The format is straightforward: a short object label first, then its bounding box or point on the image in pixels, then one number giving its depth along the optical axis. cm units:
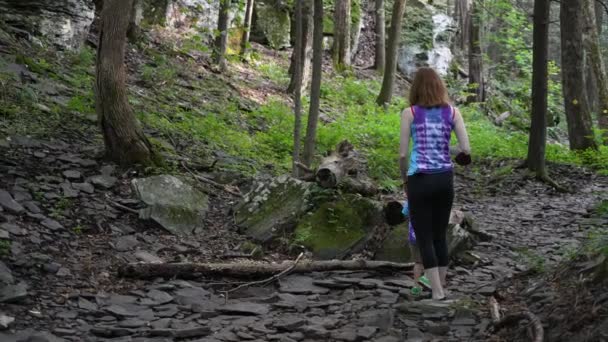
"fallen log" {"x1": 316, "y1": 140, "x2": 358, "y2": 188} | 778
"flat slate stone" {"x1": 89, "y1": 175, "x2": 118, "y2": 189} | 790
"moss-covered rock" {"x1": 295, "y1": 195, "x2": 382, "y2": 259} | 708
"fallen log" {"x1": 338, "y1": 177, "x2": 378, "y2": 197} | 785
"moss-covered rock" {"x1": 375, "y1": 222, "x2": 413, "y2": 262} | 684
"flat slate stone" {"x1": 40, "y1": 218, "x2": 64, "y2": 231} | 659
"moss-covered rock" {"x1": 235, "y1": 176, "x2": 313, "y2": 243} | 762
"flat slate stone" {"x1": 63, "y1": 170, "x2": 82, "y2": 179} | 778
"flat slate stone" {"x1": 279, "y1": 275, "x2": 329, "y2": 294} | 596
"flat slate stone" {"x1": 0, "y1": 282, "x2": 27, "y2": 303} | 498
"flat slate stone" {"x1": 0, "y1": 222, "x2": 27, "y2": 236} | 614
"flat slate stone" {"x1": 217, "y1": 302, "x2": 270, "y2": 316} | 534
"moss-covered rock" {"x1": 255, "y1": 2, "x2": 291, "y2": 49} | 2441
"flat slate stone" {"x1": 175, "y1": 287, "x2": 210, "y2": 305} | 559
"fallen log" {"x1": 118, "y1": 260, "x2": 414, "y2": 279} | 609
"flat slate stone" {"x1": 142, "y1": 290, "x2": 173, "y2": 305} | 552
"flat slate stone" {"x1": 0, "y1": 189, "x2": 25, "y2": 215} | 652
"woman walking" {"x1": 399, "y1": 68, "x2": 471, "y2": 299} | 513
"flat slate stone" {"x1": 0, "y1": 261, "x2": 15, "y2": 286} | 520
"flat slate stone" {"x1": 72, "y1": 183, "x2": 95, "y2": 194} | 764
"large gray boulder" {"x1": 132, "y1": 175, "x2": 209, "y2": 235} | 761
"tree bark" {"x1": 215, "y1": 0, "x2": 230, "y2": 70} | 1753
